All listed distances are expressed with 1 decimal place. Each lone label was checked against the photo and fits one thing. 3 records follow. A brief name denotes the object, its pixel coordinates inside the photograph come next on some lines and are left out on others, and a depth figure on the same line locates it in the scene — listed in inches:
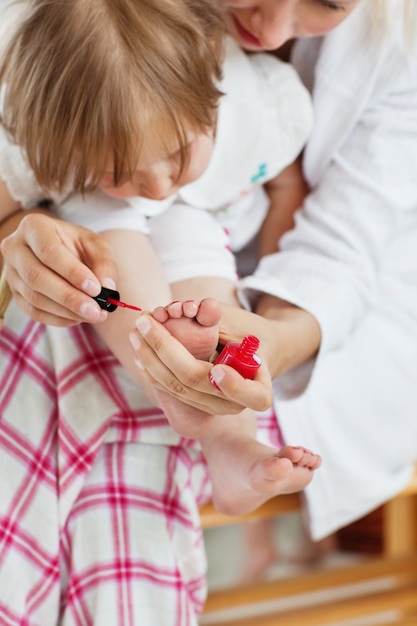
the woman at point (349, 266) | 59.0
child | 51.4
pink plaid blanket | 56.1
